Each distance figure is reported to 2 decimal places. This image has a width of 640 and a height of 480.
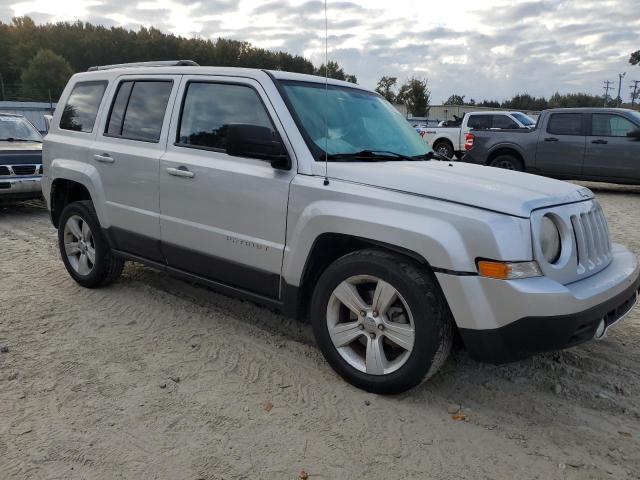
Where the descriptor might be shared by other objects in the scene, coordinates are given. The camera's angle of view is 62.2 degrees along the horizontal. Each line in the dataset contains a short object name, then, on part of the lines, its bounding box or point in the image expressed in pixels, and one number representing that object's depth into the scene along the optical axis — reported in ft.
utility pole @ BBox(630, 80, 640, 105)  233.02
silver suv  8.82
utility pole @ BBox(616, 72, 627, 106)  215.06
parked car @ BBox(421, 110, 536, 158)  52.66
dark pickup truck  35.76
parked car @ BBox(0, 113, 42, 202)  27.58
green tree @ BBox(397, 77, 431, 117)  174.29
